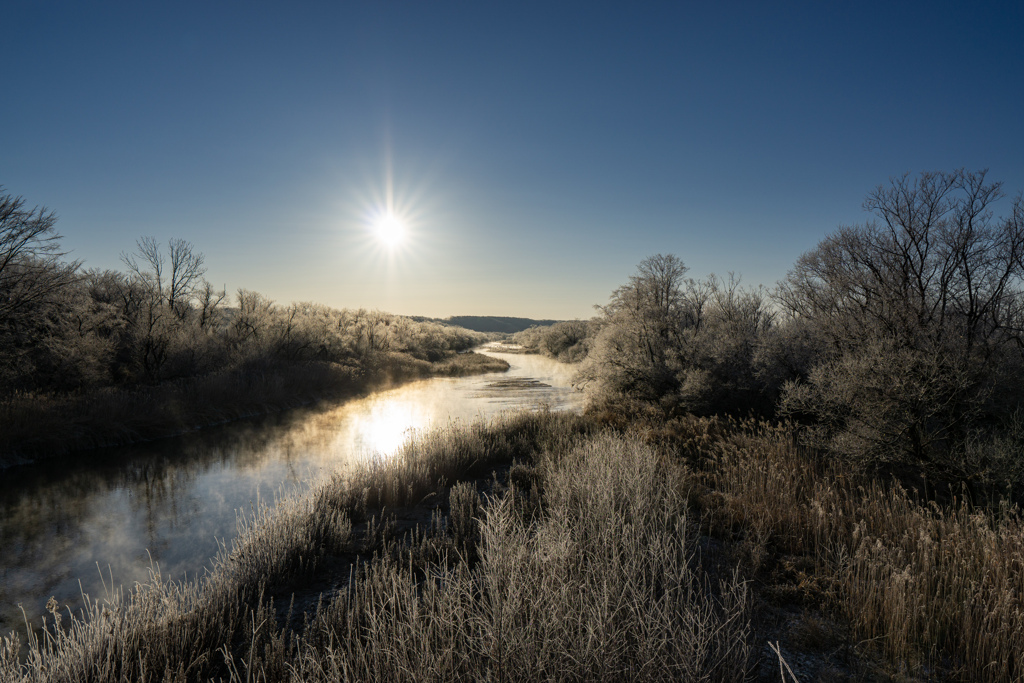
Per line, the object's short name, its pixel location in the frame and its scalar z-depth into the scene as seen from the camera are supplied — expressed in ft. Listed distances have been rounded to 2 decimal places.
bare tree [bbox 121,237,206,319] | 81.41
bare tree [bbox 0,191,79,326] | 39.60
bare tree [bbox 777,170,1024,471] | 26.13
